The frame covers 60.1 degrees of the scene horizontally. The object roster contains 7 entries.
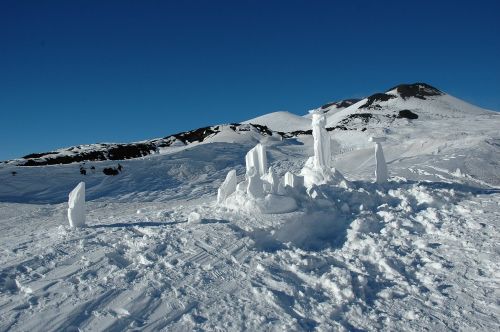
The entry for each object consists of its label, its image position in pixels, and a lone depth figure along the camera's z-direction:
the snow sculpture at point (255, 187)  13.33
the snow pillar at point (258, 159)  16.80
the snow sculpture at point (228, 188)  14.58
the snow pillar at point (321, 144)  17.05
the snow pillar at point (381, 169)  16.44
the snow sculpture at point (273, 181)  14.01
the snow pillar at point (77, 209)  12.65
